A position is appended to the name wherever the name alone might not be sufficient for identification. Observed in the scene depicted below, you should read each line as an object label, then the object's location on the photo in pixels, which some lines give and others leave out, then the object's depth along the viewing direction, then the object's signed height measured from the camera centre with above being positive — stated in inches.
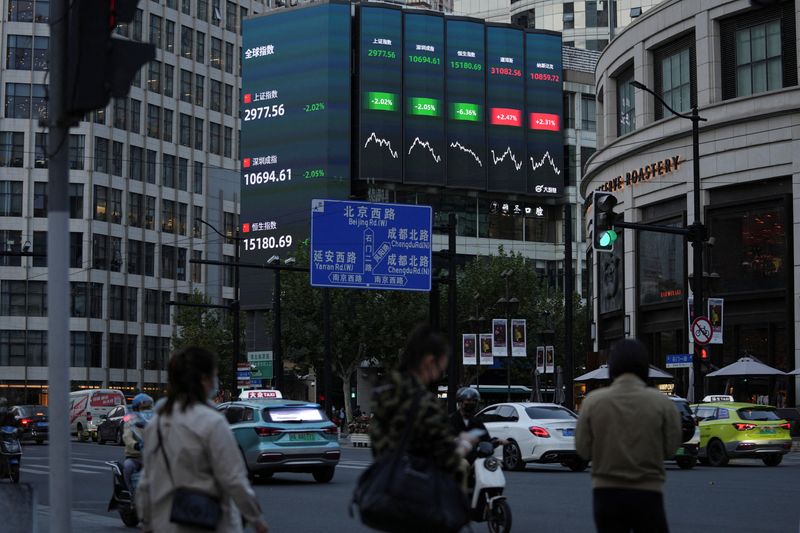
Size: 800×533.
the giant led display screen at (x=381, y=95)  3376.0 +596.5
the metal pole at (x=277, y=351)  2138.5 -28.5
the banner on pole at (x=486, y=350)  1826.6 -22.7
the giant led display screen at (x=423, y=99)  3430.1 +594.4
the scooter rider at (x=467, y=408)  529.3 -30.0
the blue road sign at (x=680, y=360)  1389.0 -26.6
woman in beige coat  267.3 -23.7
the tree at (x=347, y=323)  2691.9 +20.8
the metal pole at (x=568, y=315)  1533.0 +21.8
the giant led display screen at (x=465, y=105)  3499.0 +591.9
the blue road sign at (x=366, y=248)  1498.5 +94.5
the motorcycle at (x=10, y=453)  904.3 -80.0
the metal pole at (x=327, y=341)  1908.2 -11.5
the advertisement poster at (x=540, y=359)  2021.5 -38.3
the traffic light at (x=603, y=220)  1074.7 +89.9
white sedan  1078.4 -78.7
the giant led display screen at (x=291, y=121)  3363.7 +532.4
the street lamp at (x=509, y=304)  2068.2 +46.3
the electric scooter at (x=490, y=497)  559.5 -67.7
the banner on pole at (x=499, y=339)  1845.5 -7.1
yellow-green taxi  1153.4 -84.4
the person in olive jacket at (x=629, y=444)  294.7 -24.3
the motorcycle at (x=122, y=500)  639.8 -78.9
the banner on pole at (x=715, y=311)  1359.5 +23.3
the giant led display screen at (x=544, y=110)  3627.0 +597.3
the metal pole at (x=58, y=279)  278.1 +11.1
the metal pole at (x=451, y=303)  1499.3 +35.5
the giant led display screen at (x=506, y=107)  3563.0 +595.6
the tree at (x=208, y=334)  3275.1 -2.1
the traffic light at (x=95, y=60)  282.5 +56.9
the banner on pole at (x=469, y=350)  1856.5 -22.3
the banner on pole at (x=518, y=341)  1862.7 -9.8
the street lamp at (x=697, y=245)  1237.1 +82.3
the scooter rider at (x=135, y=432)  596.1 -43.3
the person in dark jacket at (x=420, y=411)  259.3 -14.8
